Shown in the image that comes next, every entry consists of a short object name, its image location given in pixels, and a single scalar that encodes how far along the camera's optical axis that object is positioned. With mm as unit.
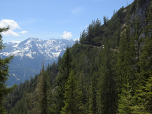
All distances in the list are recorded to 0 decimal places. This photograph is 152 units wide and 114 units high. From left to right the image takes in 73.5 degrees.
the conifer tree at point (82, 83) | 39125
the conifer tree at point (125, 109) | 10788
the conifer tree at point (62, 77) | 16203
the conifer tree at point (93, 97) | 24341
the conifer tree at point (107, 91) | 22953
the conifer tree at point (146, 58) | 14062
